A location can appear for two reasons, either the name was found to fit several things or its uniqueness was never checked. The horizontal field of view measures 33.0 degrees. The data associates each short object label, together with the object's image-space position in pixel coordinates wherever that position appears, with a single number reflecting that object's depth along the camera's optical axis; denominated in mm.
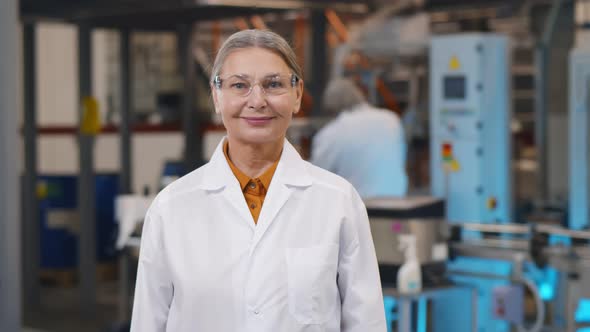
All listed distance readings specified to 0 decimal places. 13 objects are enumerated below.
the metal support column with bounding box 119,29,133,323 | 7988
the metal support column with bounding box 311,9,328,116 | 7859
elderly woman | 1927
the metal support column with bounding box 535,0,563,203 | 7910
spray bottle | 4527
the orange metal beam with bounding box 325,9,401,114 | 9695
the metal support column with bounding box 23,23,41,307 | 8195
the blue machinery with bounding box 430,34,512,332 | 5918
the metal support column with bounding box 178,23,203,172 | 8000
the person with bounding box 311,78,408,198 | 5895
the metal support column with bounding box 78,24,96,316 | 7730
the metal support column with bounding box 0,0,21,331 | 3910
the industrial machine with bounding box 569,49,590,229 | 5602
